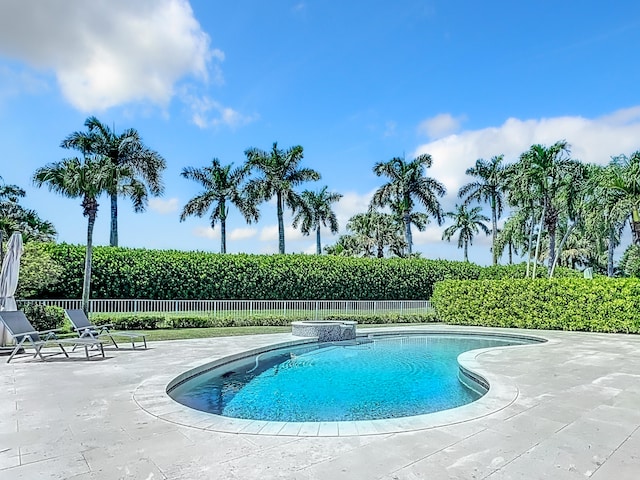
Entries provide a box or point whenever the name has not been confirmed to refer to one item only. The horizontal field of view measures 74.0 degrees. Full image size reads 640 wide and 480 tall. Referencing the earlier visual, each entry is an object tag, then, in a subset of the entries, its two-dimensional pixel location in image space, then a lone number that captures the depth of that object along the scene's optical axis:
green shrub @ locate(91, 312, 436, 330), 15.32
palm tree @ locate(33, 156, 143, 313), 15.40
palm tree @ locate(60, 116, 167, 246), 23.64
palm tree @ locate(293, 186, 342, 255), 38.91
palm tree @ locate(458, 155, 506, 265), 34.69
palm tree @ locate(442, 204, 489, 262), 42.59
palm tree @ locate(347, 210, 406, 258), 40.34
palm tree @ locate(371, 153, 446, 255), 31.72
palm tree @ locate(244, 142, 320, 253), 27.89
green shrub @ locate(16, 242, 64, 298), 14.71
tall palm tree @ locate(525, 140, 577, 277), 23.56
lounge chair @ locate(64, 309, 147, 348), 9.84
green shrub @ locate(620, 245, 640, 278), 34.72
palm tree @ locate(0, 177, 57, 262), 26.95
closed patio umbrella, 9.76
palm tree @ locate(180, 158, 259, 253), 31.19
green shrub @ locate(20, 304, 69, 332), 12.52
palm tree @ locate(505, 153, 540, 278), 24.22
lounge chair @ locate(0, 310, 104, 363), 8.09
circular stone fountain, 13.74
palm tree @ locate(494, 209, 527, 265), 31.67
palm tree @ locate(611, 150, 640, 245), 16.56
